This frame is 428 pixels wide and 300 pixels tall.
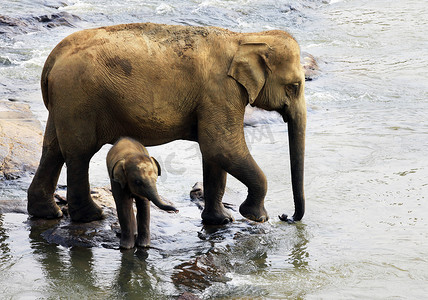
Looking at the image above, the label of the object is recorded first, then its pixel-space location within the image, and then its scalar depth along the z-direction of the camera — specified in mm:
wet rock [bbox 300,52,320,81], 31486
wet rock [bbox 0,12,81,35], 38812
